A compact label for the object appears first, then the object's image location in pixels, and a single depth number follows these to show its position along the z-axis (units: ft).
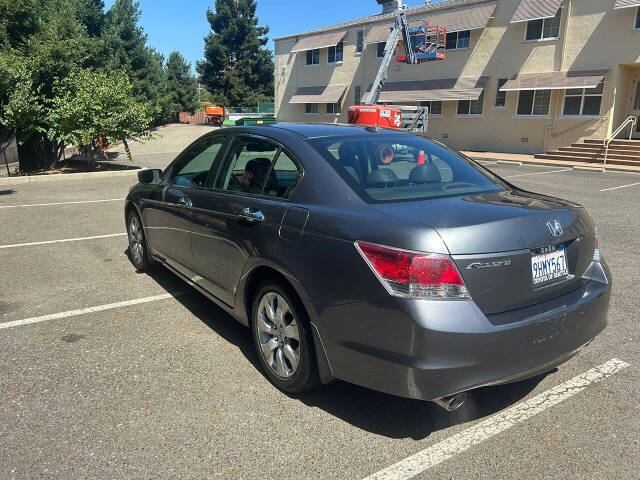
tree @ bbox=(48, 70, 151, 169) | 45.01
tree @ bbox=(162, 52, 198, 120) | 140.40
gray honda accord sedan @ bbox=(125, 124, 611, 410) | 7.94
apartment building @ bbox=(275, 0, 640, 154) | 66.64
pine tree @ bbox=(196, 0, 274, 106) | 176.76
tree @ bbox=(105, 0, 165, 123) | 112.73
